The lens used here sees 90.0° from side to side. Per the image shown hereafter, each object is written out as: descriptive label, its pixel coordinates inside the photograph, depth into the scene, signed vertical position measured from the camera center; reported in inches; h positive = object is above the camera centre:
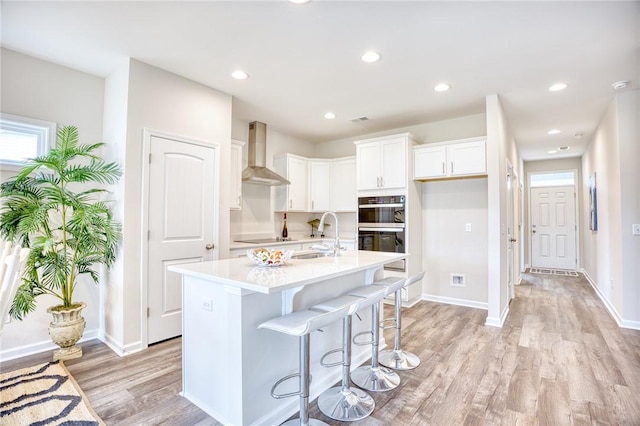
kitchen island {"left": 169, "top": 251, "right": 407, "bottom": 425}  70.2 -27.9
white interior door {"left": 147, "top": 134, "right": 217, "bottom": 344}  118.6 +0.1
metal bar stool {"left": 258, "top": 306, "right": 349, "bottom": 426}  64.6 -21.9
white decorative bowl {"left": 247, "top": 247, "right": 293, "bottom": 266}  86.5 -9.8
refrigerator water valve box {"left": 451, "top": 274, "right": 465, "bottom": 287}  176.6 -32.4
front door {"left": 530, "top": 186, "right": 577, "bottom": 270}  289.0 -4.5
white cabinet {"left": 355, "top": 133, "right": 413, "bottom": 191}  174.1 +33.8
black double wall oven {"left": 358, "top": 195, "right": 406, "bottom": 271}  173.2 -1.5
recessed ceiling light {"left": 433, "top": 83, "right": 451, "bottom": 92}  135.1 +57.8
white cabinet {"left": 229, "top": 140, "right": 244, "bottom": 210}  165.2 +24.6
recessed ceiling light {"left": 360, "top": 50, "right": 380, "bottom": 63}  108.7 +57.3
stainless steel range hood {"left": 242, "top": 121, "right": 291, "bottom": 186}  180.1 +38.7
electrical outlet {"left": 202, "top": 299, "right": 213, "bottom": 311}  77.5 -20.5
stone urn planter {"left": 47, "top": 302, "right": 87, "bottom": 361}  104.5 -36.0
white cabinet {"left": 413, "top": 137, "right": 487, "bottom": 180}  157.9 +32.5
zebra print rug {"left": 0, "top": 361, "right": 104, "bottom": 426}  74.2 -45.9
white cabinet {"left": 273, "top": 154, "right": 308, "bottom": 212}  201.2 +23.6
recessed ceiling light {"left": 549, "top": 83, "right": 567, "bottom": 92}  132.8 +57.4
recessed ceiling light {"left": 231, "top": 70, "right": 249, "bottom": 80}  123.9 +57.7
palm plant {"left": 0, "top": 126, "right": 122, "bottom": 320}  99.0 -0.6
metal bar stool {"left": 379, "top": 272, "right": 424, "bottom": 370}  103.0 -45.6
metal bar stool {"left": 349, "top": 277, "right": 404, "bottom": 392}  91.3 -46.0
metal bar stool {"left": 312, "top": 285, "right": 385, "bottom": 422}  77.4 -45.6
